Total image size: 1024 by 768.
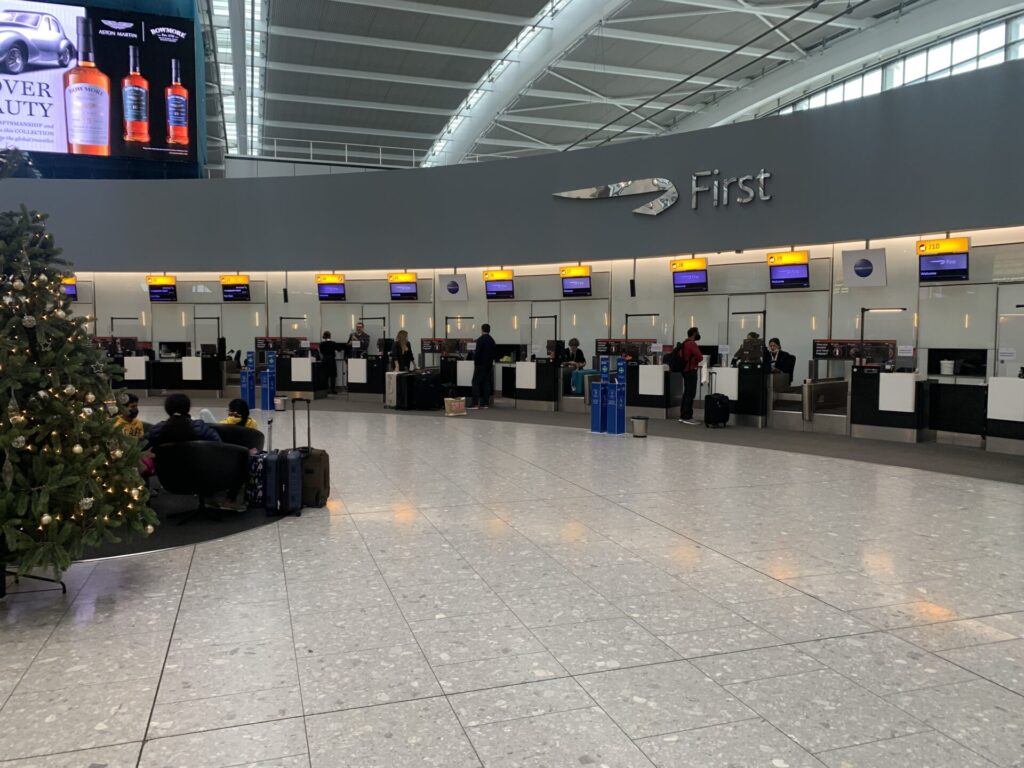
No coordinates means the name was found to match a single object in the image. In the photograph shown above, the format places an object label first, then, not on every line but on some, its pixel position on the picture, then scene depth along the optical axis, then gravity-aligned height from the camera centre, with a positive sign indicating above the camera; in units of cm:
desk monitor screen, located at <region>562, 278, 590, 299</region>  1489 +116
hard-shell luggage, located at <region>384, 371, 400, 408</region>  1437 -88
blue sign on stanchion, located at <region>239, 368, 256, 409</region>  1393 -73
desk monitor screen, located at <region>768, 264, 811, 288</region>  1224 +116
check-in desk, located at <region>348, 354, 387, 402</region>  1562 -72
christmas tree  368 -44
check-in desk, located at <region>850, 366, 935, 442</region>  1005 -84
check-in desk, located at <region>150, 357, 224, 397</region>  1595 -70
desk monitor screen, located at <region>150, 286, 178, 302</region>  1705 +115
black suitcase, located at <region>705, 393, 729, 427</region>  1166 -102
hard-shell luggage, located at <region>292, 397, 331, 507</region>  600 -109
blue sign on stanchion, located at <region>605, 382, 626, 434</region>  1071 -93
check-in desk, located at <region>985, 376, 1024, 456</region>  889 -85
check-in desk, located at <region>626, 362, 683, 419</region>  1273 -81
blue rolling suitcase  579 -110
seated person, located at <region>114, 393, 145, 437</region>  558 -61
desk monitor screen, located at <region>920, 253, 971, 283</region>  1038 +112
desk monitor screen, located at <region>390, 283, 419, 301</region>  1648 +116
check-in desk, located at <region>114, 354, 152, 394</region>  1586 -65
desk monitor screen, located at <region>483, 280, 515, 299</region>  1563 +117
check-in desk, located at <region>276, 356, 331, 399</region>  1581 -72
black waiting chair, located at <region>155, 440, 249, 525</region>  530 -90
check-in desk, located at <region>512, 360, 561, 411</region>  1423 -79
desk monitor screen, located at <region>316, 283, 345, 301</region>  1680 +118
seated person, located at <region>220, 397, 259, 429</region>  671 -64
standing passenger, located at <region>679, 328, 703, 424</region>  1196 -40
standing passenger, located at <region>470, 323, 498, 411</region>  1394 -44
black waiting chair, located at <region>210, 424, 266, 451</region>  627 -79
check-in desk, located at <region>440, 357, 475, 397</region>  1500 -63
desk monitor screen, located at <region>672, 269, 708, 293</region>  1338 +116
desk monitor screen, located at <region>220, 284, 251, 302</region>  1694 +115
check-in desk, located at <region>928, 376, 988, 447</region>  960 -87
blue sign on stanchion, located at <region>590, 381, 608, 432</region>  1088 -92
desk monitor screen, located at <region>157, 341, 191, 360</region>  1605 -15
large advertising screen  1536 +559
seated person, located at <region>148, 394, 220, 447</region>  543 -62
